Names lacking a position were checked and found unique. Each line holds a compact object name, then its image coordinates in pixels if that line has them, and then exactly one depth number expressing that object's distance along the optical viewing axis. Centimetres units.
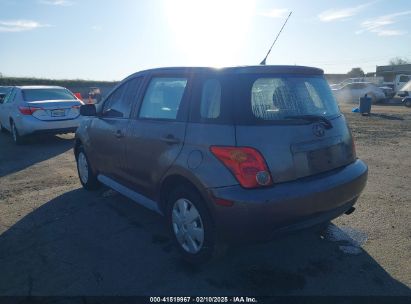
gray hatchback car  283
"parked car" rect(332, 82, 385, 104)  2575
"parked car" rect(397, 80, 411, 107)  2230
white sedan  931
